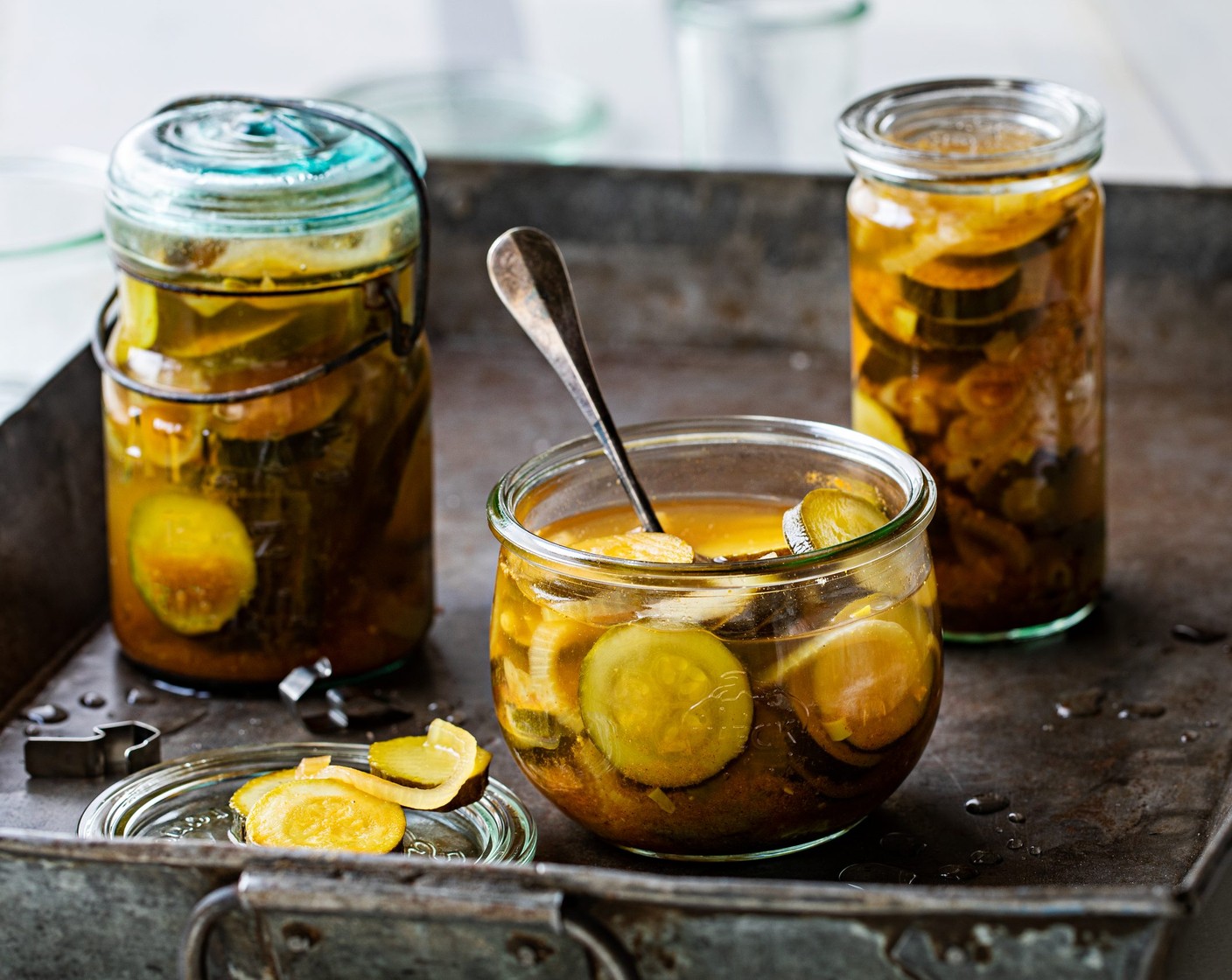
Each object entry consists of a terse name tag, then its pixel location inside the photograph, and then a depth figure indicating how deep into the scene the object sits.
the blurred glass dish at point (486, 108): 1.60
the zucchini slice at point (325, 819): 0.94
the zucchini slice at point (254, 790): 0.96
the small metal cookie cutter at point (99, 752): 1.00
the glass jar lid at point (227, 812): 0.95
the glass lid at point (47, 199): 1.29
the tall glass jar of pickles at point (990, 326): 1.02
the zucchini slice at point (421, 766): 0.95
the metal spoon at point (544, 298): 1.00
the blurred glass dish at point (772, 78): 1.45
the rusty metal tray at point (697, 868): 0.87
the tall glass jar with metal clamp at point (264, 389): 1.01
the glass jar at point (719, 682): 0.92
